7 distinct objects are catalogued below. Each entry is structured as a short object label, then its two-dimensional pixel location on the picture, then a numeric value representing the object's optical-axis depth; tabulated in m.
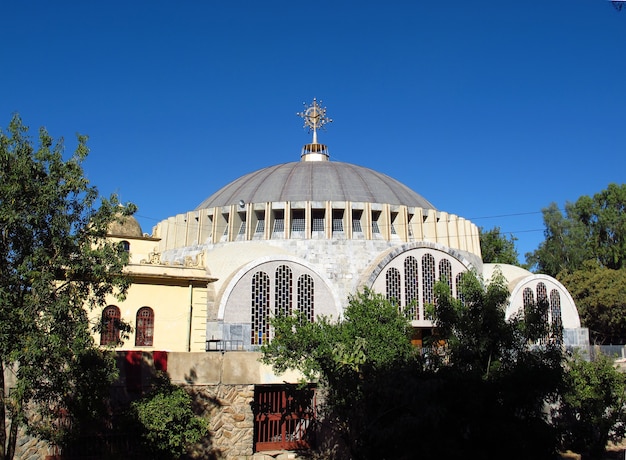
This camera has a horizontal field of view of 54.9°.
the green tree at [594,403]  18.48
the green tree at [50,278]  9.77
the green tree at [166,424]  13.17
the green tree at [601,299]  36.62
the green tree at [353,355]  11.38
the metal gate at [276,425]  16.22
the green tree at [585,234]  45.22
